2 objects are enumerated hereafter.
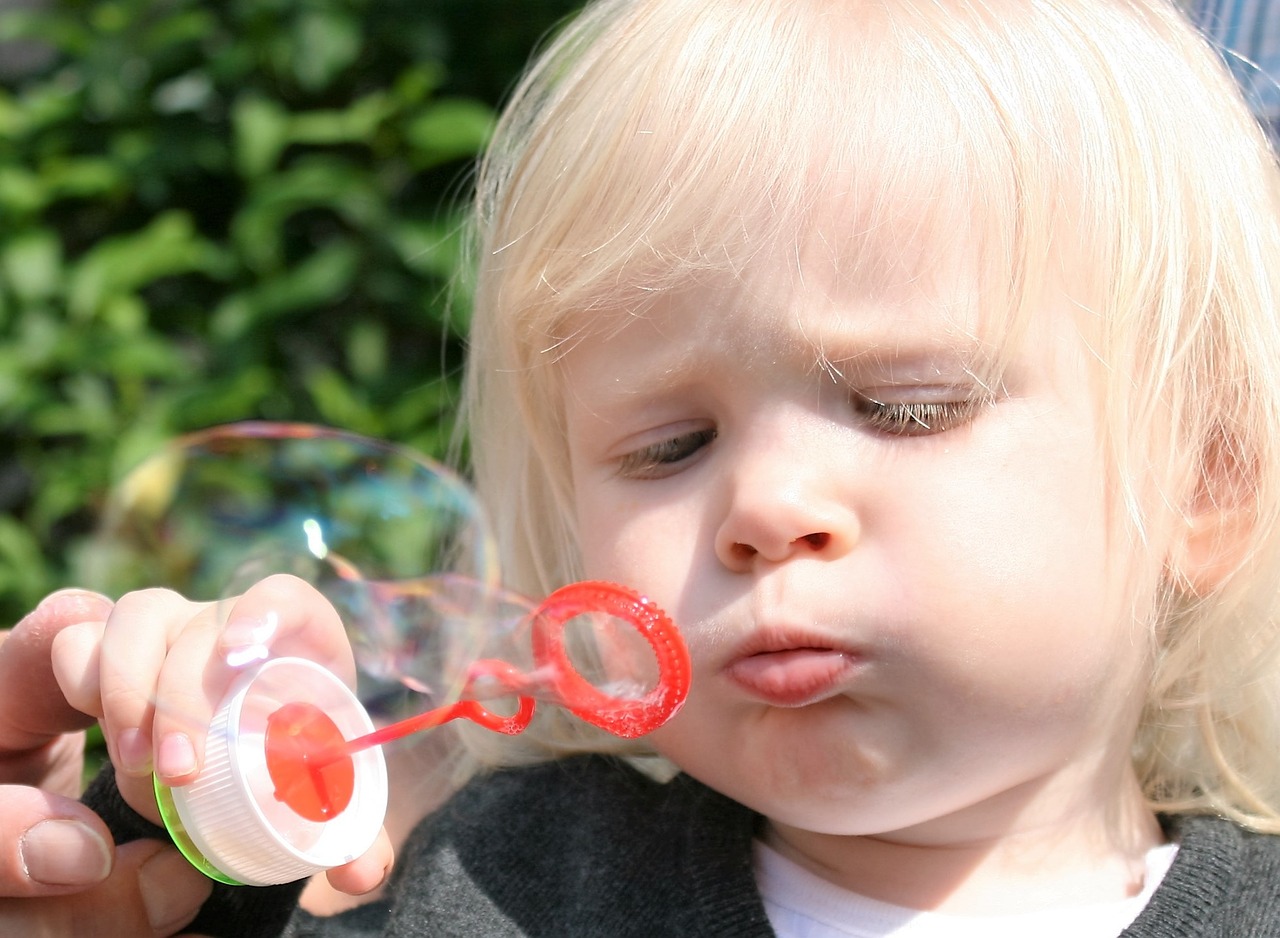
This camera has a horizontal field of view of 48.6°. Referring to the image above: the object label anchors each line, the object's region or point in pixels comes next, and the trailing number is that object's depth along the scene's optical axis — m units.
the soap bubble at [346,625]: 0.91
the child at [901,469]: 0.99
